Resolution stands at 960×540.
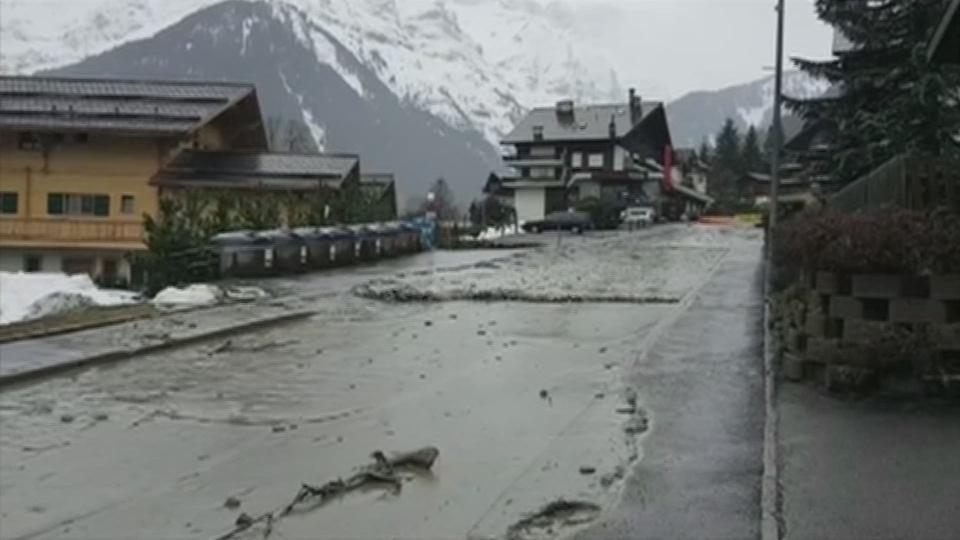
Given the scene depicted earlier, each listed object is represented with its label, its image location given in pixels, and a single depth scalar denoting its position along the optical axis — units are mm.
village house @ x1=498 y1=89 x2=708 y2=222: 91688
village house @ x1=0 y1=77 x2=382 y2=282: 47562
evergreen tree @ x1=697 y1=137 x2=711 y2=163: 143900
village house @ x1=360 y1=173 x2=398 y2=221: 43375
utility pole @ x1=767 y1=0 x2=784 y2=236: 32219
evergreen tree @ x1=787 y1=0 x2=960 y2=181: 18141
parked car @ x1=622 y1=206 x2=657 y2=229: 74812
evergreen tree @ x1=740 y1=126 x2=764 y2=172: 120438
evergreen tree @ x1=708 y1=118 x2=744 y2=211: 118044
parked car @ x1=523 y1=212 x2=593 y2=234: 67000
